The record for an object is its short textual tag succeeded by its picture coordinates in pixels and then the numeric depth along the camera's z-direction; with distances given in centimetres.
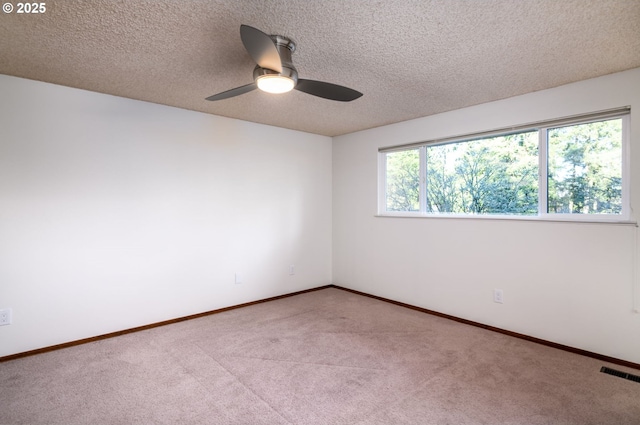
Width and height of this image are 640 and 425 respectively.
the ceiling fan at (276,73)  165
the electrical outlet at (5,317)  258
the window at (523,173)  266
